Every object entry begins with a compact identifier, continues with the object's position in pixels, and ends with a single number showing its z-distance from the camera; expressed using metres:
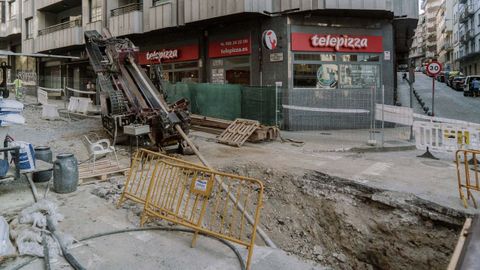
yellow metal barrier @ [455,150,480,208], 5.51
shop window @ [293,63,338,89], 14.54
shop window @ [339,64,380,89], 14.85
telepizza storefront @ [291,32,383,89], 14.46
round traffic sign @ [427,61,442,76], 12.02
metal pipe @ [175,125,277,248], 4.95
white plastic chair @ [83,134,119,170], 7.24
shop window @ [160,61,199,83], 17.92
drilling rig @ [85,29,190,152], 9.45
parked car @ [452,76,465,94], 32.78
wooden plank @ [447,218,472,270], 3.54
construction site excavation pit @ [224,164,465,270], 5.29
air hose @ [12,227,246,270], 3.66
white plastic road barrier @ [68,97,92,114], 16.76
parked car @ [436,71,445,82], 43.31
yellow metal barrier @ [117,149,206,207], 5.24
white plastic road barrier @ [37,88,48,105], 19.22
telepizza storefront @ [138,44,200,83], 17.72
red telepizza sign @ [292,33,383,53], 14.38
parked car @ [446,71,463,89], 35.81
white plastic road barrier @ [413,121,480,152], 7.96
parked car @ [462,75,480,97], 28.03
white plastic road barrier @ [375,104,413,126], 10.72
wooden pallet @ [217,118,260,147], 11.15
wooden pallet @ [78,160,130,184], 6.96
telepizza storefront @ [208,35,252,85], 15.52
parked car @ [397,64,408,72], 31.94
